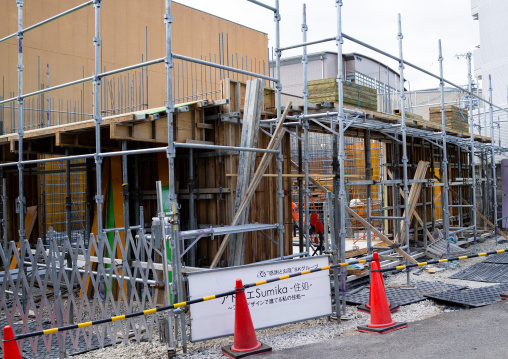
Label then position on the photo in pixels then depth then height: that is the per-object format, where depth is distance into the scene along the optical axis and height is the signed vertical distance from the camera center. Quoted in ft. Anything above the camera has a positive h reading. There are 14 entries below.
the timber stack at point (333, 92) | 35.19 +7.02
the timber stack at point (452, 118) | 55.19 +7.97
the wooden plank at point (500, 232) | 52.52 -5.14
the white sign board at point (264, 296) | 21.44 -4.95
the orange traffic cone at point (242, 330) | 20.70 -5.76
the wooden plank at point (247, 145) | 29.50 +2.78
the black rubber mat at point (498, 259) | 42.62 -6.49
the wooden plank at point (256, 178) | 28.27 +0.79
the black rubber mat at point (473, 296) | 28.53 -6.64
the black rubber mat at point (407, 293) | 30.04 -6.78
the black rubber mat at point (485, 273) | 36.09 -6.69
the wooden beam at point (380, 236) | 32.19 -3.23
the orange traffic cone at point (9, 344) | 16.50 -4.90
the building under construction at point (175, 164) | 24.49 +2.23
